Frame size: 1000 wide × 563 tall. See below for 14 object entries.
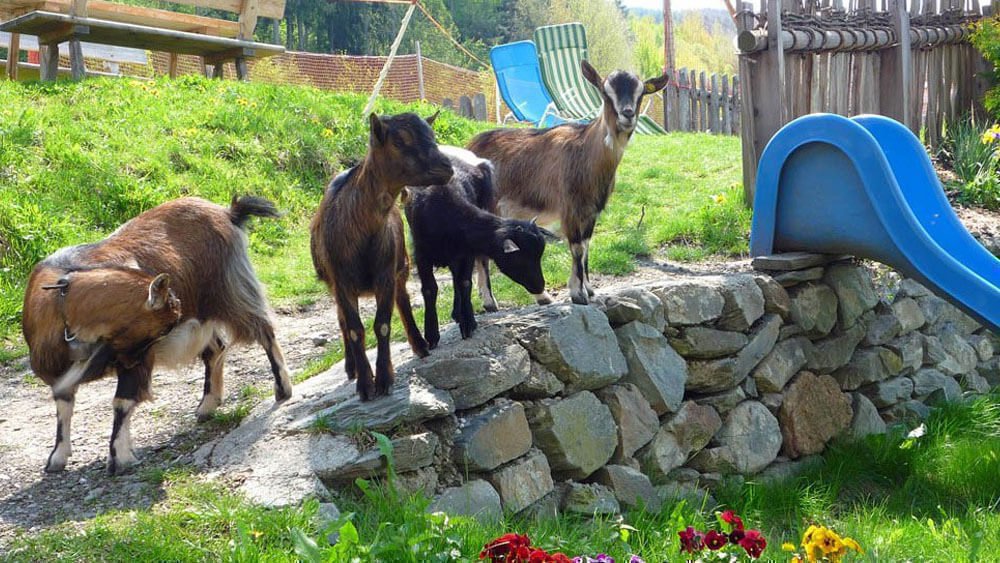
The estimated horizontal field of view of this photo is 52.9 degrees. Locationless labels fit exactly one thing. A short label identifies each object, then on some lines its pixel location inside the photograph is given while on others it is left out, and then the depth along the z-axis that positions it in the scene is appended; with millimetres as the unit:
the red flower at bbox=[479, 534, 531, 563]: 2631
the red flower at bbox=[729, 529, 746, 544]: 2764
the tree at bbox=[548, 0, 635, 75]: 39719
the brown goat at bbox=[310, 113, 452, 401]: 3883
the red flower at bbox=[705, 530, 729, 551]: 2729
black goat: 4488
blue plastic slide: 5559
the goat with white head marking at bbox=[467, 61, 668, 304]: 5488
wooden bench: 9359
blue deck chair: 14219
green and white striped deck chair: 13711
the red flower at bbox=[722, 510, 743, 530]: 2793
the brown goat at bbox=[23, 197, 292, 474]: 3984
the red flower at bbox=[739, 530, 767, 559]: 2723
